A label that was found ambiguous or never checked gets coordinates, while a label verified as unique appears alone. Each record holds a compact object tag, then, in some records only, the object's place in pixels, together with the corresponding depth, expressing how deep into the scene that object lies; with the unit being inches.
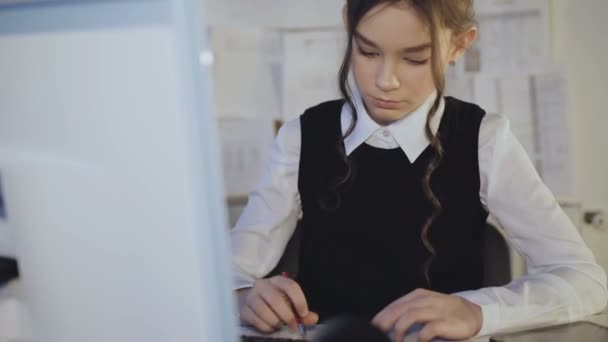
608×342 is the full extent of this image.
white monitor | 15.0
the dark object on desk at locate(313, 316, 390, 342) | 19.2
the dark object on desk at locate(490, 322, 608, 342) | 23.5
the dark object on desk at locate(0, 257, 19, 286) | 18.1
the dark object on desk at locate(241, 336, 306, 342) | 23.5
